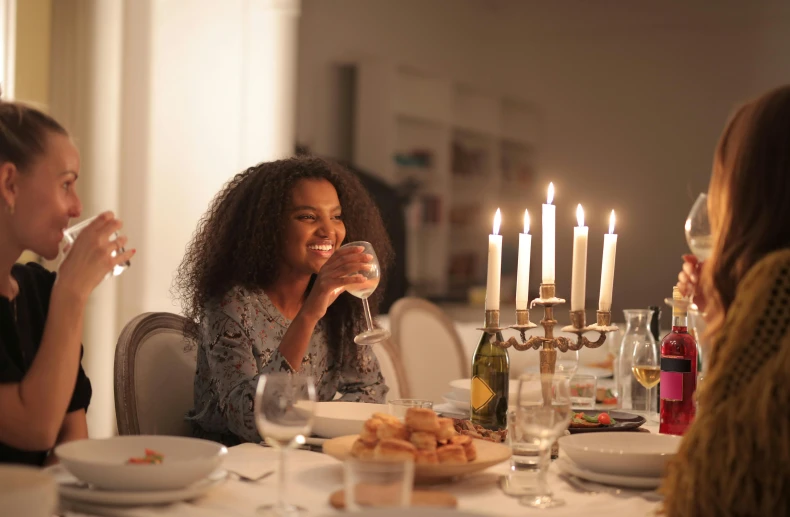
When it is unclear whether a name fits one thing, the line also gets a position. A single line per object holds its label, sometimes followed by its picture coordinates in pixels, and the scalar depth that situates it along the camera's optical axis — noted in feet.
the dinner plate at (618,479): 4.27
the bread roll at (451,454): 4.16
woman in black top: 4.64
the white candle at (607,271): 5.45
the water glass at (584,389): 6.79
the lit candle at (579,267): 5.26
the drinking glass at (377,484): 3.08
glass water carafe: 7.04
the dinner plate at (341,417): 5.11
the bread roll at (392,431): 4.21
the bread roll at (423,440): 4.17
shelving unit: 22.89
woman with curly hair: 6.06
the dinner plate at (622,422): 5.54
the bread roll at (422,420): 4.22
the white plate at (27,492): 2.90
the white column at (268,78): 15.39
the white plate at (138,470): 3.75
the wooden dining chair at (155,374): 6.03
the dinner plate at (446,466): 4.08
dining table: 3.79
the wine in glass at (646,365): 6.74
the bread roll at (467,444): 4.26
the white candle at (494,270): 5.34
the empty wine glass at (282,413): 3.68
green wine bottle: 5.72
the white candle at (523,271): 5.40
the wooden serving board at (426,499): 3.70
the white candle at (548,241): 5.26
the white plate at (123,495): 3.72
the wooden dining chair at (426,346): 10.19
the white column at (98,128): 13.20
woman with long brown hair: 3.38
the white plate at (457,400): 6.66
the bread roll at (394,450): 4.06
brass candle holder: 5.29
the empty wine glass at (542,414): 4.03
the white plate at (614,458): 4.27
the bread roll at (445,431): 4.25
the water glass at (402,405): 4.88
